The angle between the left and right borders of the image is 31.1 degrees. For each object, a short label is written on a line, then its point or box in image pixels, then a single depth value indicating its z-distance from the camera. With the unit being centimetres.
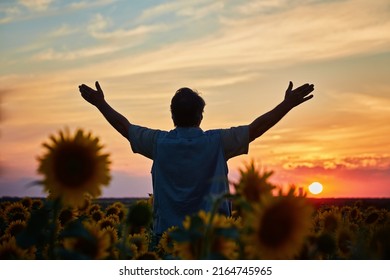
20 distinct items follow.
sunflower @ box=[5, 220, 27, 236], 538
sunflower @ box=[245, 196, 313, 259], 245
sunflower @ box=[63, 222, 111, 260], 286
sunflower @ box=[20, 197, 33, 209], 787
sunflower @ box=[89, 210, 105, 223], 649
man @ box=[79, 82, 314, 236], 462
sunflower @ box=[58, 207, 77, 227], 539
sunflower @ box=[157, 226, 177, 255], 396
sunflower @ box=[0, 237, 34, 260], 321
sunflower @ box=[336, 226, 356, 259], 349
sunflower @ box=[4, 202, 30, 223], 655
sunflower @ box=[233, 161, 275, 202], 263
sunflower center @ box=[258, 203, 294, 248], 247
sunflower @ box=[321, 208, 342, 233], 452
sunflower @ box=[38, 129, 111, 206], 281
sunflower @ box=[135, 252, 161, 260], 336
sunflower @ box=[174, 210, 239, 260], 243
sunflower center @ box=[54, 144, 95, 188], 281
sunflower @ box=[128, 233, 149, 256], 388
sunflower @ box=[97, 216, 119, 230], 529
